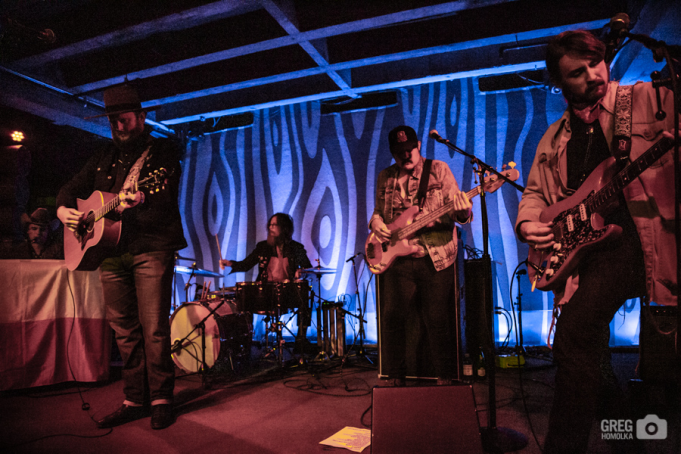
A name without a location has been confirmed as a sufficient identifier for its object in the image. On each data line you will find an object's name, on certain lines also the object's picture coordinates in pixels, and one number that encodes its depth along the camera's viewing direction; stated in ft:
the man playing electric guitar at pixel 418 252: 9.89
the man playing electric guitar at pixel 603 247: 5.09
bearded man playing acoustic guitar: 9.41
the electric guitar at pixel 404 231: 10.12
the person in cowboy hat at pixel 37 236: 15.94
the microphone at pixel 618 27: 4.78
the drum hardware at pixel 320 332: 17.59
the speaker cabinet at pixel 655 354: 5.80
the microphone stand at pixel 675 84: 4.39
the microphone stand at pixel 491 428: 7.02
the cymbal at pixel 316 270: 17.36
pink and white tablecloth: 11.90
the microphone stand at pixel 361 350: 18.17
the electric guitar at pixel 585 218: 5.16
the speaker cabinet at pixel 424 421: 5.64
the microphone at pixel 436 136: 8.38
